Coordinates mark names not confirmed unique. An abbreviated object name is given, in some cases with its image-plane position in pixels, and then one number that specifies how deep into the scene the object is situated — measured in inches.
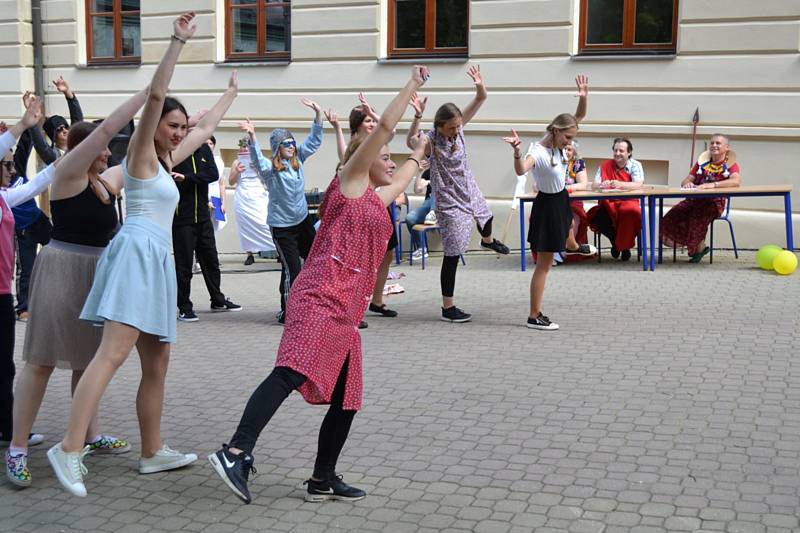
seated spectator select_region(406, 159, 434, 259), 553.9
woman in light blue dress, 190.7
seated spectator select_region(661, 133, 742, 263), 489.1
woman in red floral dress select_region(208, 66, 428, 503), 183.3
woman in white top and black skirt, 350.0
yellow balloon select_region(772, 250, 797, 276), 442.6
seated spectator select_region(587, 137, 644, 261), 502.3
